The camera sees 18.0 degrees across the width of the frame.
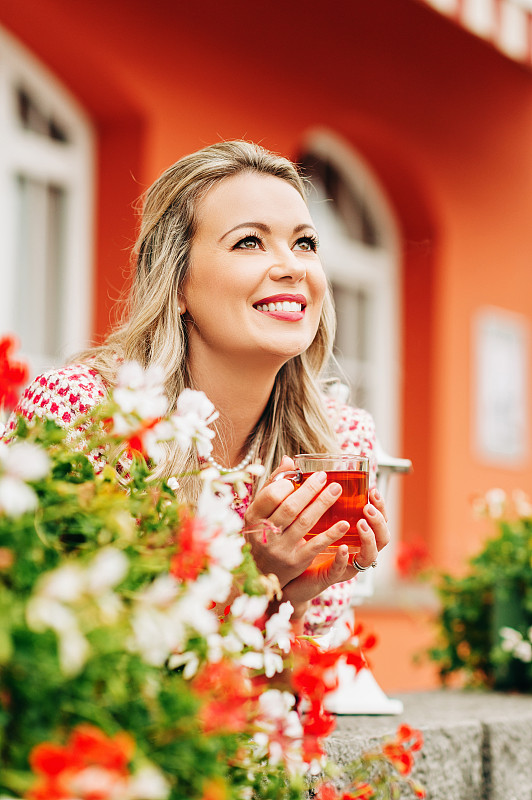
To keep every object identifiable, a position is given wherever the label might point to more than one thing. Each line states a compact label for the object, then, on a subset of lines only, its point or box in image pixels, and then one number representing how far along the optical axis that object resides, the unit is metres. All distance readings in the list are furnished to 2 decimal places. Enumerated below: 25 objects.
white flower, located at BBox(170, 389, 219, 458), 1.30
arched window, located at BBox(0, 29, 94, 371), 4.00
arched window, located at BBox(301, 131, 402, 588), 6.48
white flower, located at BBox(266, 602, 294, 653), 1.31
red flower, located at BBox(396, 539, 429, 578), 2.74
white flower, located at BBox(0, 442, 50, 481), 1.08
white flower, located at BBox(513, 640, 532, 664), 2.29
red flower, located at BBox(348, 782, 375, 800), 1.39
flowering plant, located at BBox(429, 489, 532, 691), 2.33
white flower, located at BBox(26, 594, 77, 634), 0.98
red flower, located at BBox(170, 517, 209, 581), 1.21
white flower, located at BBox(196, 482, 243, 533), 1.25
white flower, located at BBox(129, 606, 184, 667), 1.08
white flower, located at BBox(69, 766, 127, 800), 0.95
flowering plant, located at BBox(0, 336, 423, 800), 1.00
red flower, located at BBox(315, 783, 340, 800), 1.36
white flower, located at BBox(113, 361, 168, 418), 1.26
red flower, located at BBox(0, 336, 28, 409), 1.31
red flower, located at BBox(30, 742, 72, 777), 0.97
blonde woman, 1.82
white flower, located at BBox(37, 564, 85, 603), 0.99
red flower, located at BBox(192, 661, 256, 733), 1.16
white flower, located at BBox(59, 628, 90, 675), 0.98
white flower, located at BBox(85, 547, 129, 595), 1.01
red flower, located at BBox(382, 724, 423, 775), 1.40
